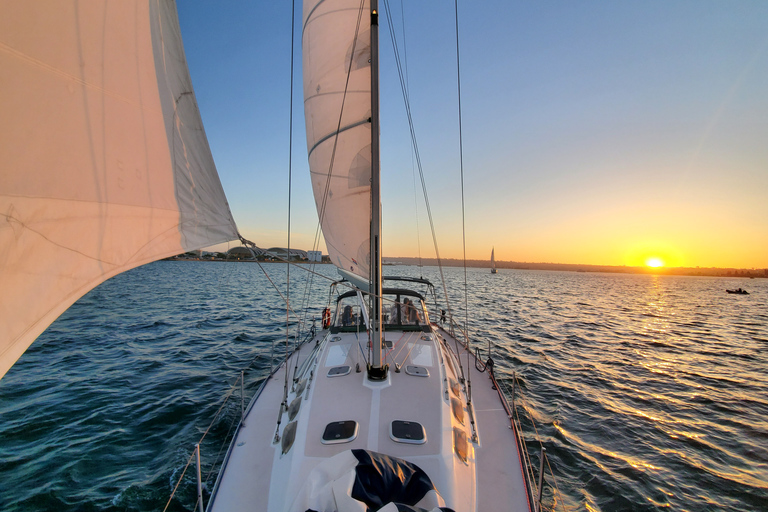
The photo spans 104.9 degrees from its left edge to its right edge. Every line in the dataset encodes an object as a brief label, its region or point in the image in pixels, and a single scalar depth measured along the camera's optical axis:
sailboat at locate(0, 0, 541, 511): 1.66
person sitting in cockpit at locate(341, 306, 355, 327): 9.39
